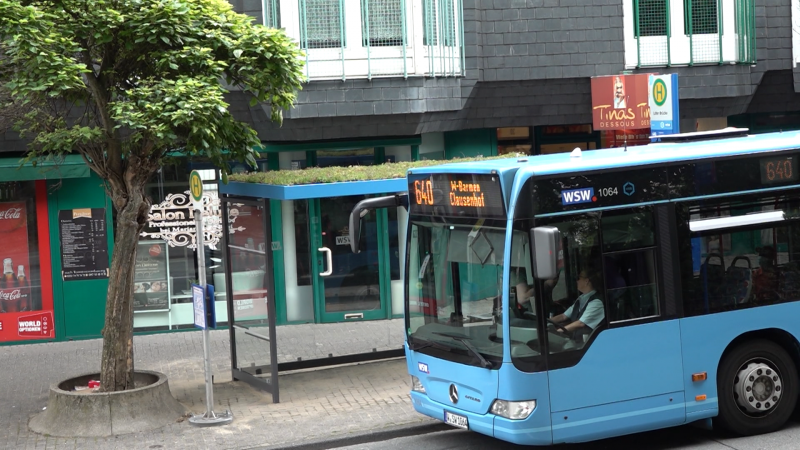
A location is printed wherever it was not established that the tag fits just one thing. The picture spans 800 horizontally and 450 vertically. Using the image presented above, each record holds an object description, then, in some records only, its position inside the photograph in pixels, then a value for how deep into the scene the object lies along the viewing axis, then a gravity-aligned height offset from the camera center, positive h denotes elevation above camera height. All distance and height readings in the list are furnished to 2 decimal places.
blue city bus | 7.99 -0.84
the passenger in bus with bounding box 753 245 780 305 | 8.88 -0.84
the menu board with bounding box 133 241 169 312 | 15.57 -1.02
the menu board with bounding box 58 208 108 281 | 15.10 -0.40
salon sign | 15.40 -0.16
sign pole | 10.16 -1.01
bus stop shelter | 11.41 -1.03
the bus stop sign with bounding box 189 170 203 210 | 10.07 +0.24
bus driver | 8.10 -0.96
